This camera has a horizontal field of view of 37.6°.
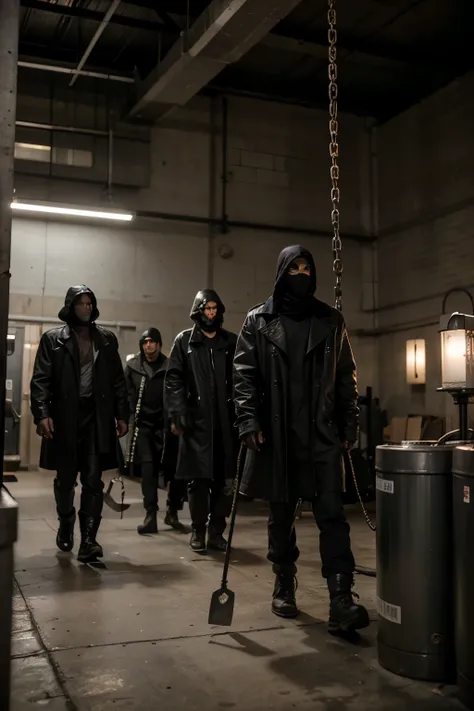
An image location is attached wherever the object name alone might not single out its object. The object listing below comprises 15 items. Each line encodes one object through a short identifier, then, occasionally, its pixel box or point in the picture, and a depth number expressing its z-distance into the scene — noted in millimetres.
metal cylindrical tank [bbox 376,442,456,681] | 2449
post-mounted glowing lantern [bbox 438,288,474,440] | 5199
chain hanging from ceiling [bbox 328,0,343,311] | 3602
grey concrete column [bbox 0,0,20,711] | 2217
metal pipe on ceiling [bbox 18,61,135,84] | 9750
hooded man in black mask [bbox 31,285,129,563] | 4398
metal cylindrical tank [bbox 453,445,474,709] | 2219
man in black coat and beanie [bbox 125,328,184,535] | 5629
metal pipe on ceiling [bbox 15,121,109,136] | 10070
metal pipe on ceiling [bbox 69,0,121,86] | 8098
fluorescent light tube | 9672
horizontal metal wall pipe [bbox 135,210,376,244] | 10875
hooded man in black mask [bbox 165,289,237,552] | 4738
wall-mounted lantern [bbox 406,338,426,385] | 10781
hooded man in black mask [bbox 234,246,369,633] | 3043
